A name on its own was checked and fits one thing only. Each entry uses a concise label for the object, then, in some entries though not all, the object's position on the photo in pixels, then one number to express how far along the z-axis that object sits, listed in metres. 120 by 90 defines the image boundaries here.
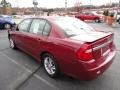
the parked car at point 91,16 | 12.66
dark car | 7.23
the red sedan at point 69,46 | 1.79
